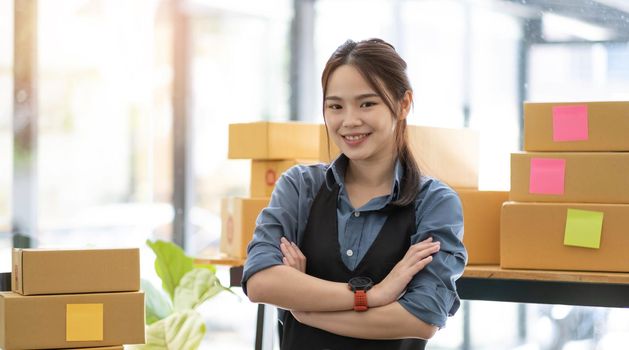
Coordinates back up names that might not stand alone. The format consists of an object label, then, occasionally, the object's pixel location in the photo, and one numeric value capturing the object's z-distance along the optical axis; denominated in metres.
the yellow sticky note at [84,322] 2.64
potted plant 3.14
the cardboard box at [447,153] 2.99
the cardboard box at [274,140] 3.25
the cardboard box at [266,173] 3.27
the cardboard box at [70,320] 2.59
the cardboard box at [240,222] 3.23
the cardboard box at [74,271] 2.62
